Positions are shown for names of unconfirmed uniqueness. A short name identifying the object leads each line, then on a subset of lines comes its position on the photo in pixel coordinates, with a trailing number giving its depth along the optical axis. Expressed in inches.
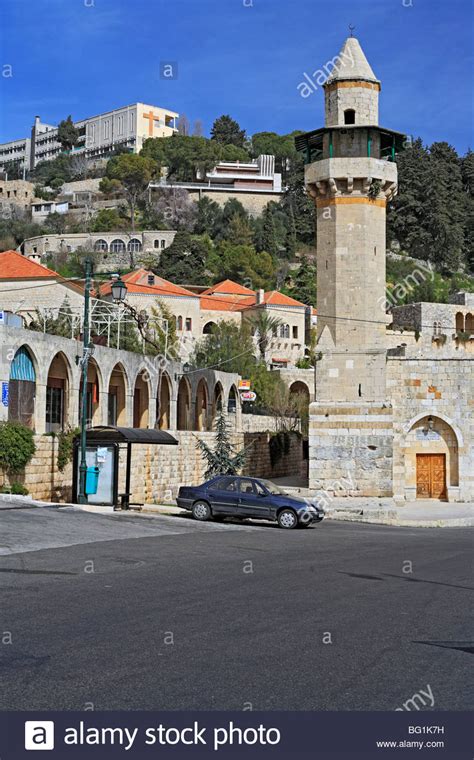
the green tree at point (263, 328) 3358.8
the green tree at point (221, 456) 1337.4
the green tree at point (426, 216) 4367.6
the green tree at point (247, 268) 4375.0
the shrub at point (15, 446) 899.4
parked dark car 887.7
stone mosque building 1262.3
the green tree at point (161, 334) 2006.6
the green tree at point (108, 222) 5093.5
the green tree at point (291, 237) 4787.2
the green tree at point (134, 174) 5703.7
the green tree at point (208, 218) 5032.0
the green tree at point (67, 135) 7377.0
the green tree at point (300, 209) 4958.2
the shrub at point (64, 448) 1010.6
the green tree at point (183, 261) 4271.7
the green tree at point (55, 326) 1583.4
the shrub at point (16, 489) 901.8
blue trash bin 939.3
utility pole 909.8
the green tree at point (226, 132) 6712.6
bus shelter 940.6
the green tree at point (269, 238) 4719.5
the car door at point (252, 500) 895.7
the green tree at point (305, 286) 3976.6
